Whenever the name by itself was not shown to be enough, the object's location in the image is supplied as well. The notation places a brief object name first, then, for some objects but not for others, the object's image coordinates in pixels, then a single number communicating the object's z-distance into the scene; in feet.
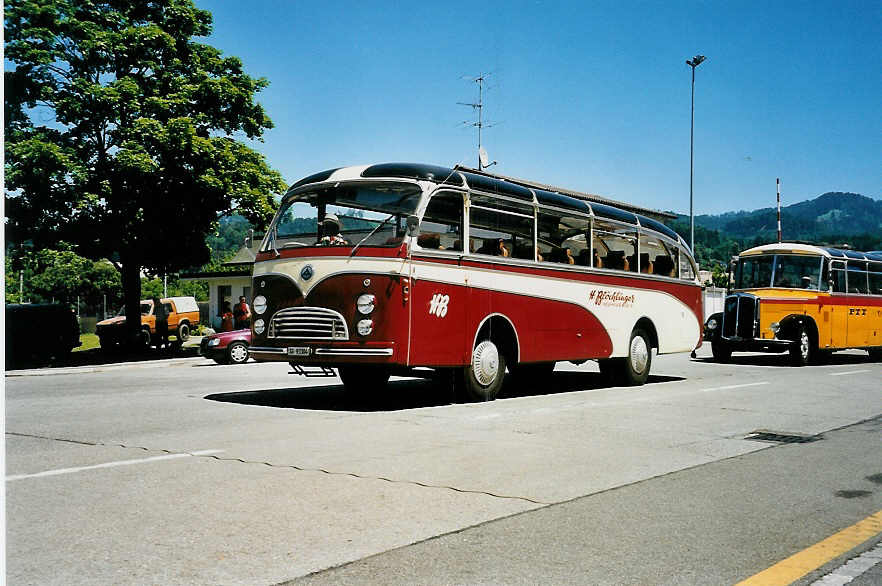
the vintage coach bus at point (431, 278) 34.91
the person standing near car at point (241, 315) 83.56
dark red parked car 75.46
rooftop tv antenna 50.24
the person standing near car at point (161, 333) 100.94
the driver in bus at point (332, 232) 36.25
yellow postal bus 71.77
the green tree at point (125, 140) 77.20
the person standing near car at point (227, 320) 92.17
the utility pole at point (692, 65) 141.59
